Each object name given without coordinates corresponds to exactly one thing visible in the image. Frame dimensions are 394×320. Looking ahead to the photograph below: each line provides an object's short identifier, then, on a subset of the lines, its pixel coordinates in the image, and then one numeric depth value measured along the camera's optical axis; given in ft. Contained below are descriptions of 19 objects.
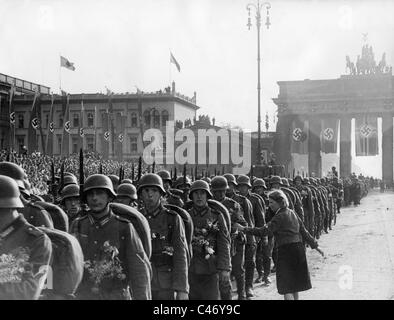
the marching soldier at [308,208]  55.57
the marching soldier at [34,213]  20.95
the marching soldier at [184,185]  39.34
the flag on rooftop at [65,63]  139.85
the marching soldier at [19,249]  13.73
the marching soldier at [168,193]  31.58
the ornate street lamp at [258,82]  91.50
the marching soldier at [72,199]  28.73
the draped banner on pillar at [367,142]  173.99
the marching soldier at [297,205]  45.18
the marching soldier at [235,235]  31.48
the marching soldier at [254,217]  35.29
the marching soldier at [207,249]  24.85
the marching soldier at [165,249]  20.59
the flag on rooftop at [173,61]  148.22
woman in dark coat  27.78
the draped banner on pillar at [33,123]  122.29
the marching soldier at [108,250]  17.08
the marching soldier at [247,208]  34.09
